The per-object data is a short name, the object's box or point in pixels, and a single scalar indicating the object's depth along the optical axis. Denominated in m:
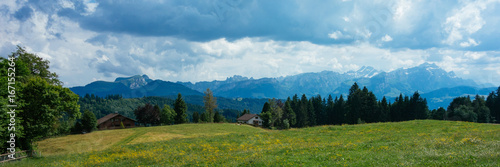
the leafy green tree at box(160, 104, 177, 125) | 107.71
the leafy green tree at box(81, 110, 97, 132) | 84.12
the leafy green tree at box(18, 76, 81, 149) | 37.59
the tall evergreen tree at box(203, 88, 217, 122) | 107.25
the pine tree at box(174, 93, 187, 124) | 109.88
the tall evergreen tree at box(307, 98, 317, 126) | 122.19
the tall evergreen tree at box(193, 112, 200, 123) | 131.75
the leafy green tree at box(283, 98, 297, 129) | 116.50
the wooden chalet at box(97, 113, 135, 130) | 107.81
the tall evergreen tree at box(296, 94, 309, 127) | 118.88
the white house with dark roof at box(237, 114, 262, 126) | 133.25
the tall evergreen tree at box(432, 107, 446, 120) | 103.35
